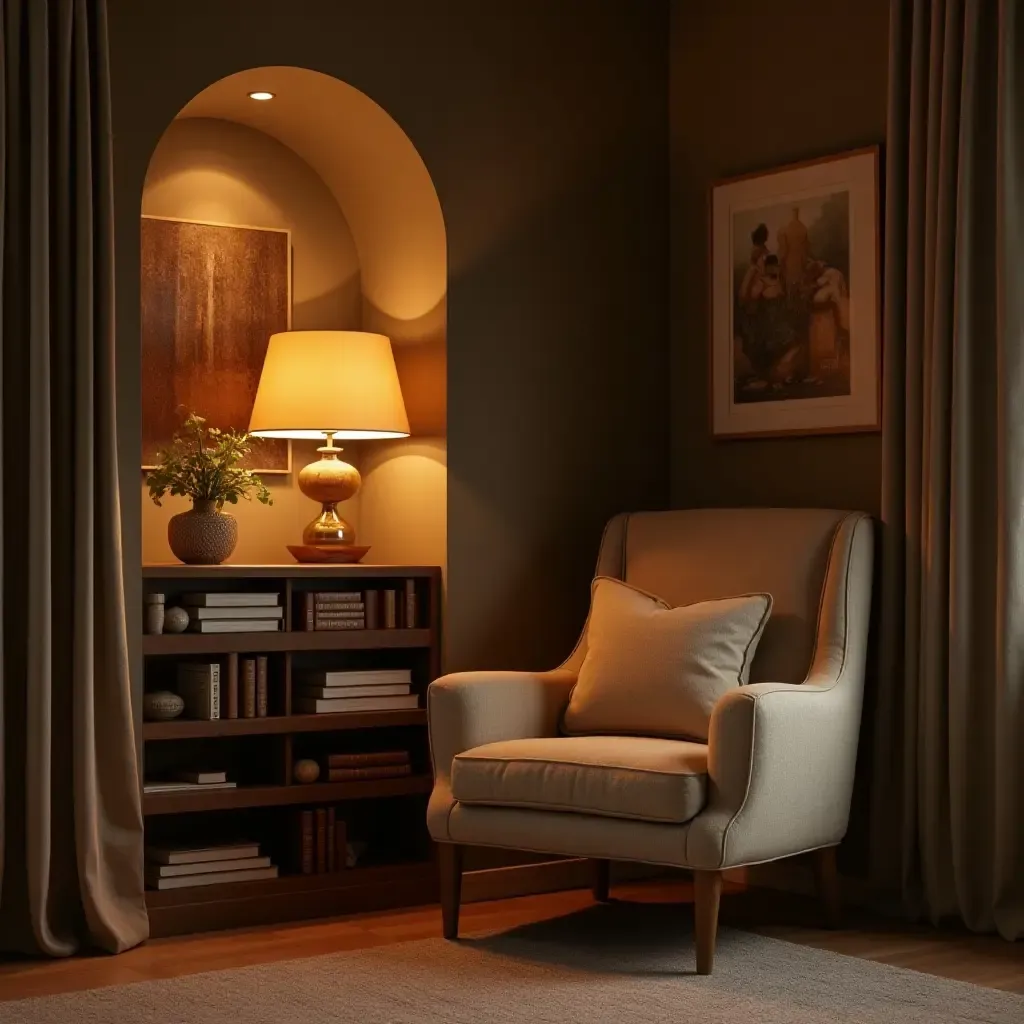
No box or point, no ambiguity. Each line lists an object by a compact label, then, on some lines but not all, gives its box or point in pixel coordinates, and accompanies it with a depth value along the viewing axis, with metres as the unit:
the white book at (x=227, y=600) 3.93
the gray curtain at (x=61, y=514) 3.57
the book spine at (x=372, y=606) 4.20
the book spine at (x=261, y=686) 4.02
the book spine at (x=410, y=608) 4.27
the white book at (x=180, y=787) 3.86
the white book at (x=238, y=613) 3.93
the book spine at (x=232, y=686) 3.97
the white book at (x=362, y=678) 4.11
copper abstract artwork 4.35
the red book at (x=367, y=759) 4.15
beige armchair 3.39
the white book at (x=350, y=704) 4.11
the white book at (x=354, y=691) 4.11
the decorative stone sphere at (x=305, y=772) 4.10
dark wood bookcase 3.90
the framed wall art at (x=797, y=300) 4.26
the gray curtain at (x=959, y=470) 3.74
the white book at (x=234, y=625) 3.93
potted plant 4.00
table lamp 4.17
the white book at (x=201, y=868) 3.87
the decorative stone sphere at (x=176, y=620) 3.90
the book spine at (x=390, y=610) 4.23
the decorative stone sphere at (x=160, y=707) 3.88
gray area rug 3.07
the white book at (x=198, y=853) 3.89
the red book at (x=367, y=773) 4.14
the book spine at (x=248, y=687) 4.00
